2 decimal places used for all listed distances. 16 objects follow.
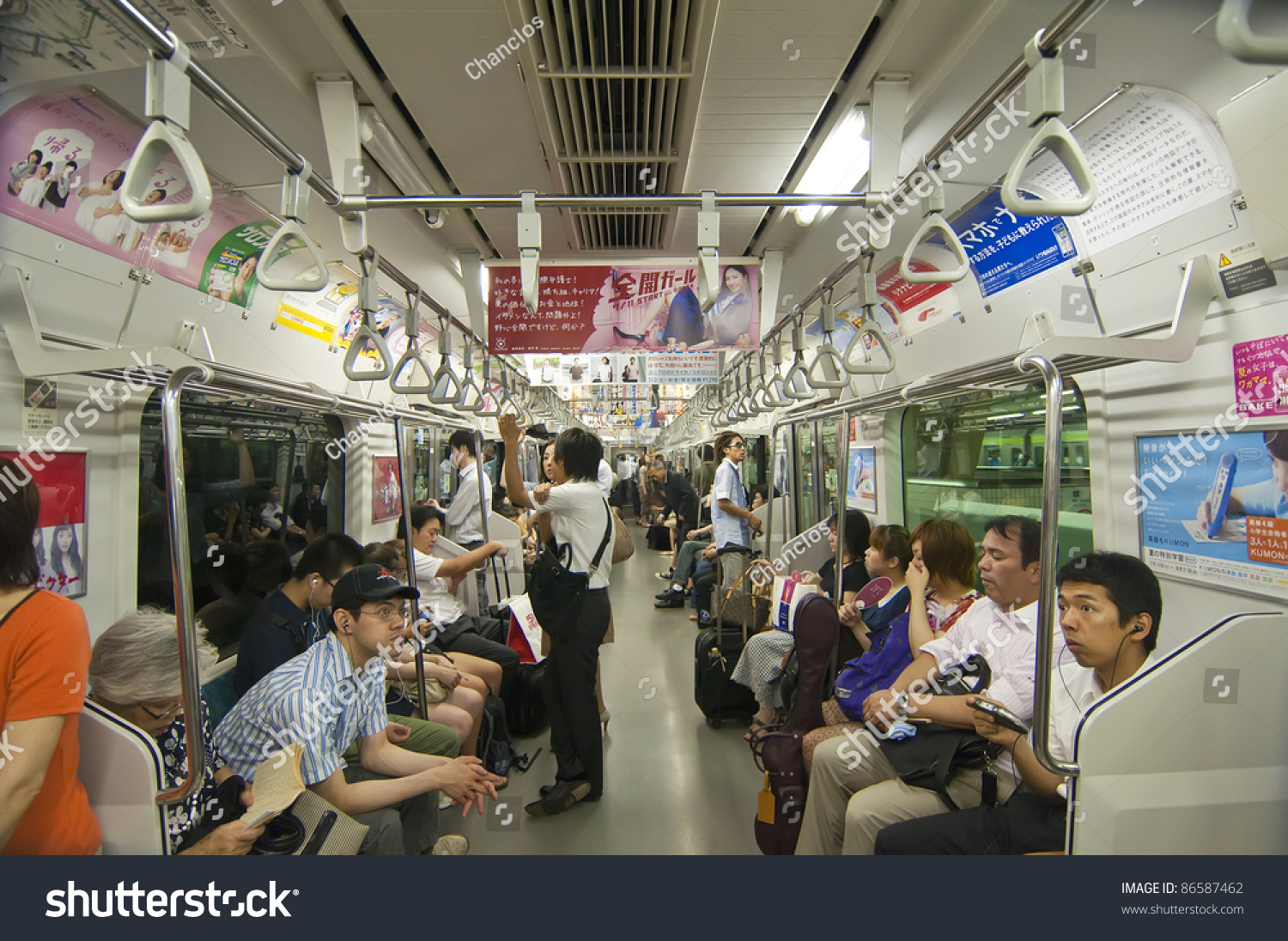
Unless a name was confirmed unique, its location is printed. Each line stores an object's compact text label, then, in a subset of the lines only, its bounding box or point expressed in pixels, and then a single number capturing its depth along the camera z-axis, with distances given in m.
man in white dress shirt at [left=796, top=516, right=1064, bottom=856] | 2.20
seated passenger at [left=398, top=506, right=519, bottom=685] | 3.96
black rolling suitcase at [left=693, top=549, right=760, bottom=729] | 4.31
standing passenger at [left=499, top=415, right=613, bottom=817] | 3.31
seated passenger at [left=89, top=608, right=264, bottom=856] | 1.77
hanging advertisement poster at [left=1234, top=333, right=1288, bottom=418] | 1.99
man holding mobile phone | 1.89
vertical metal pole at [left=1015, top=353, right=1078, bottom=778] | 1.69
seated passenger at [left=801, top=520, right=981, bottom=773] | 2.71
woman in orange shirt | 1.39
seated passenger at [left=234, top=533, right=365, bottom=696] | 2.49
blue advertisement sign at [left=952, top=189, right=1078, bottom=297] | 3.14
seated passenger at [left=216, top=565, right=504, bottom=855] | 2.03
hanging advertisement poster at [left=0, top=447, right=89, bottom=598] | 2.23
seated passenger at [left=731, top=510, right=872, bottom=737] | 3.63
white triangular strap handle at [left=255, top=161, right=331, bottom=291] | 2.16
